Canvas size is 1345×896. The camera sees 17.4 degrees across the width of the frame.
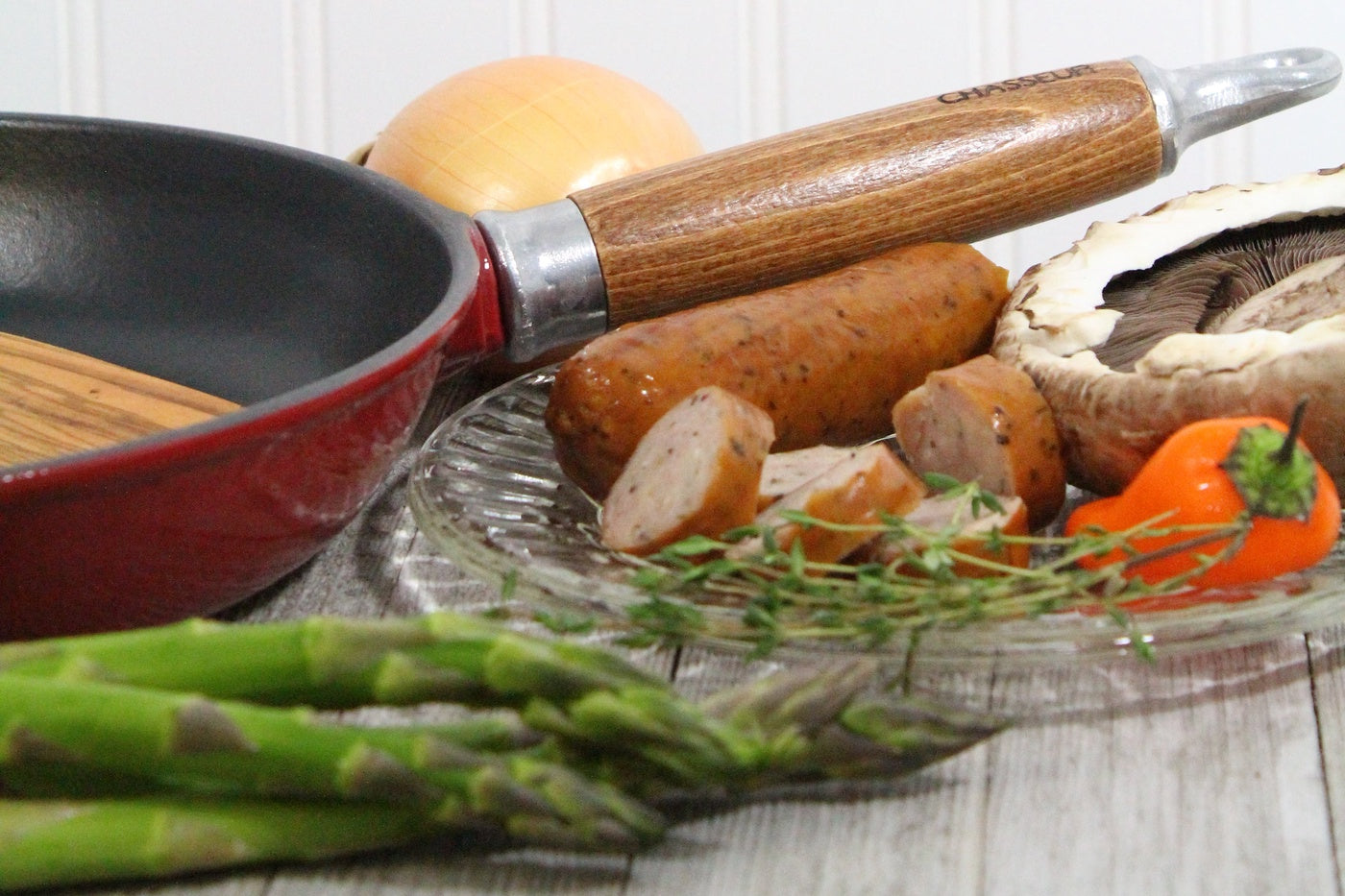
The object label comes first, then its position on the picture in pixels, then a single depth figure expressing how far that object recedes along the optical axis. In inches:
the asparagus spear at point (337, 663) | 29.1
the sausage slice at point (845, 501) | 31.6
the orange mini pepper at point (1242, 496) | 31.3
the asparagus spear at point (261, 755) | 28.4
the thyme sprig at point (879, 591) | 30.4
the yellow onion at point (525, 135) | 37.4
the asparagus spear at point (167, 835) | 29.0
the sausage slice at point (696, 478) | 31.7
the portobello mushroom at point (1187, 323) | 32.4
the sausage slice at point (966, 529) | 31.3
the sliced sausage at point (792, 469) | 32.5
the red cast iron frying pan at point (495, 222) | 34.0
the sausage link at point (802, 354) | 33.1
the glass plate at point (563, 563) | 30.6
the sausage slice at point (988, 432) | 32.6
